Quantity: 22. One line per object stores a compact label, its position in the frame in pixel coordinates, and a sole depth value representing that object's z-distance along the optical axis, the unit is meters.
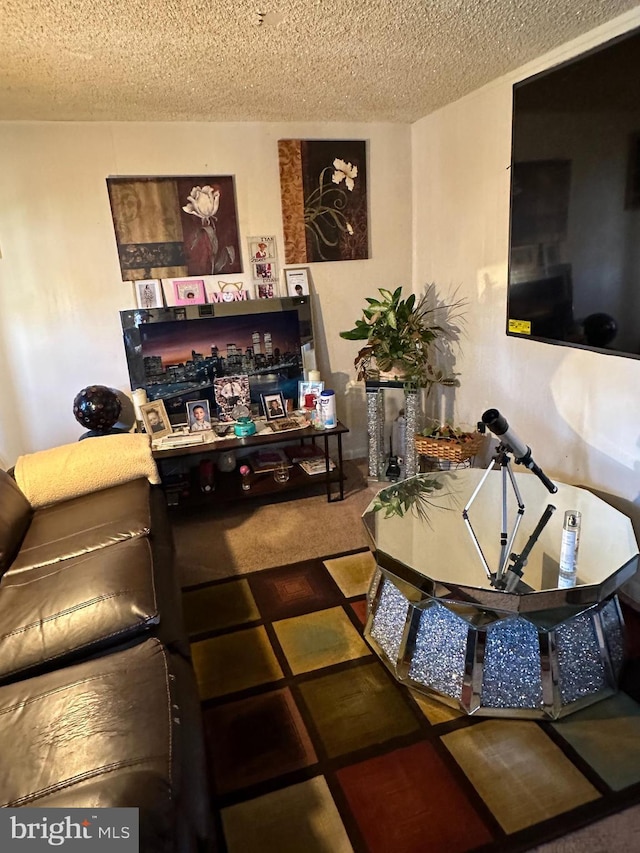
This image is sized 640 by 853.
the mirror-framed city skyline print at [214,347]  3.26
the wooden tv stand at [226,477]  3.06
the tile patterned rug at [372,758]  1.42
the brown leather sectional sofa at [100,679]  1.03
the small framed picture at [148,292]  3.25
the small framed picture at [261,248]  3.40
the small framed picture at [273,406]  3.44
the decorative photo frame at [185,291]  3.30
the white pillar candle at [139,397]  3.19
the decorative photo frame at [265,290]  3.47
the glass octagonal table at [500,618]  1.67
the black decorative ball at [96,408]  3.04
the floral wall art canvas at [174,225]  3.15
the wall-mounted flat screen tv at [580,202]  2.03
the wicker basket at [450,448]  3.01
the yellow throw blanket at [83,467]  2.38
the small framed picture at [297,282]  3.50
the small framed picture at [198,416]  3.30
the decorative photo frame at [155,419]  3.18
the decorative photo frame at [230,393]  3.37
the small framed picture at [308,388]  3.40
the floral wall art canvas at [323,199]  3.36
